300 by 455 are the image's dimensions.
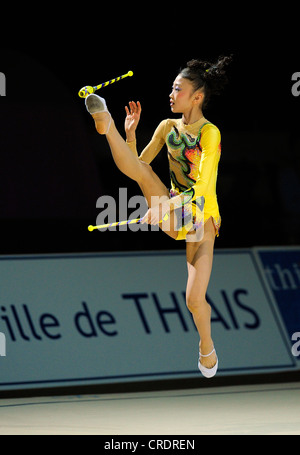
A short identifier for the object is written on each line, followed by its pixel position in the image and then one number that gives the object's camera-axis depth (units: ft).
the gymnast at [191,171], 32.30
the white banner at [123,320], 48.42
